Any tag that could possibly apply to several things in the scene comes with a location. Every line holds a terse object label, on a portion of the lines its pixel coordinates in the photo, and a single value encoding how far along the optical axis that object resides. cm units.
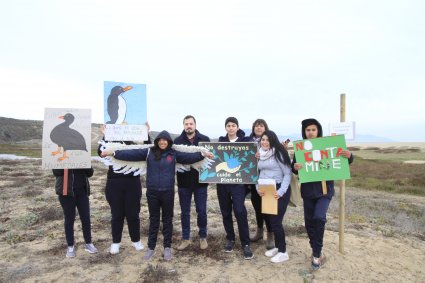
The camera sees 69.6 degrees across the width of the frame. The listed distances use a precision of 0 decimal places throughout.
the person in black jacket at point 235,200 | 549
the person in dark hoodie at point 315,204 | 502
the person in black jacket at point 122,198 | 542
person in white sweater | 529
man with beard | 570
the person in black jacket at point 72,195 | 530
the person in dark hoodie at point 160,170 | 530
